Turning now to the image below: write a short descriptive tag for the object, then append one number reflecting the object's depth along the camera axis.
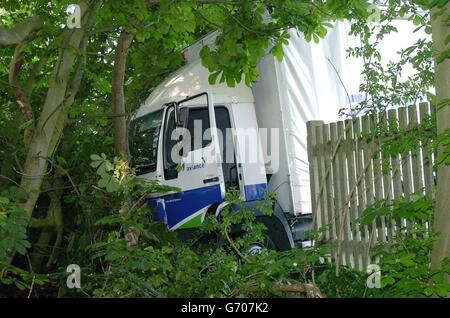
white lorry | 7.69
